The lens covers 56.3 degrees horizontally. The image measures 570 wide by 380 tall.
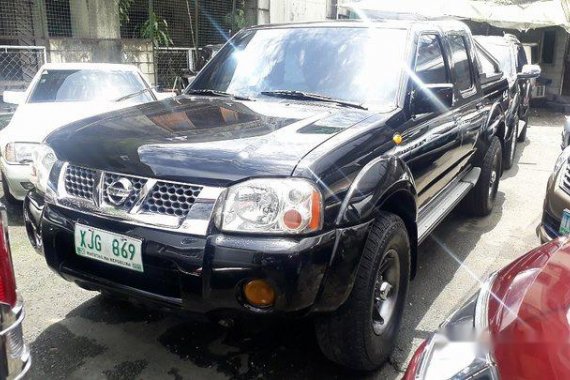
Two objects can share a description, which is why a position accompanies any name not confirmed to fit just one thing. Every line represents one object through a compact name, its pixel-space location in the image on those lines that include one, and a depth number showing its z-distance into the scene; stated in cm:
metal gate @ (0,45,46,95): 844
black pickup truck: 212
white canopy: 1243
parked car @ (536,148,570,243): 331
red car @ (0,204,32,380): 160
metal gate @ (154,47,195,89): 1189
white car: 465
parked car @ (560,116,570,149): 614
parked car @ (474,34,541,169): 621
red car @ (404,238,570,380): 134
